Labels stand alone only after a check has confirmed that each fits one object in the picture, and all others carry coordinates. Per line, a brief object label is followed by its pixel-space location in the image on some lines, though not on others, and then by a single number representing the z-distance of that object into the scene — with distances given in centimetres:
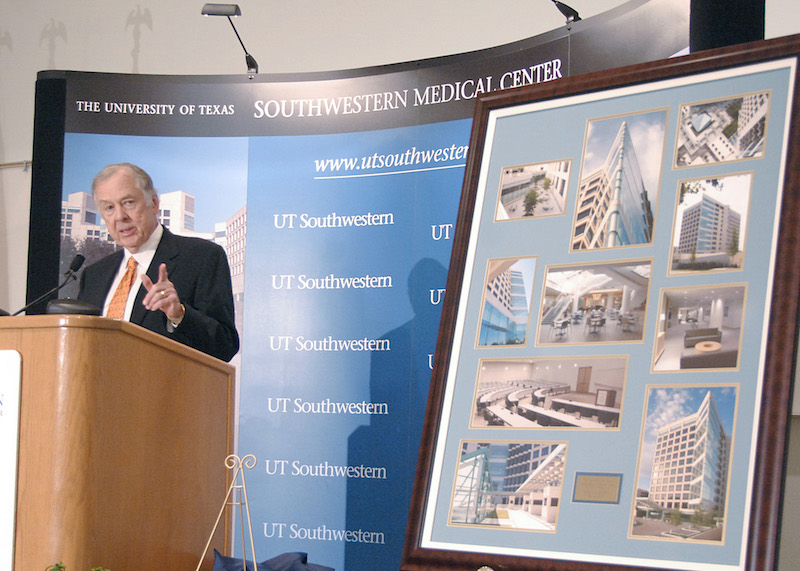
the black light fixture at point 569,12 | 331
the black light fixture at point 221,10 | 387
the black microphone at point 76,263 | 246
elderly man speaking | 336
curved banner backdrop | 362
